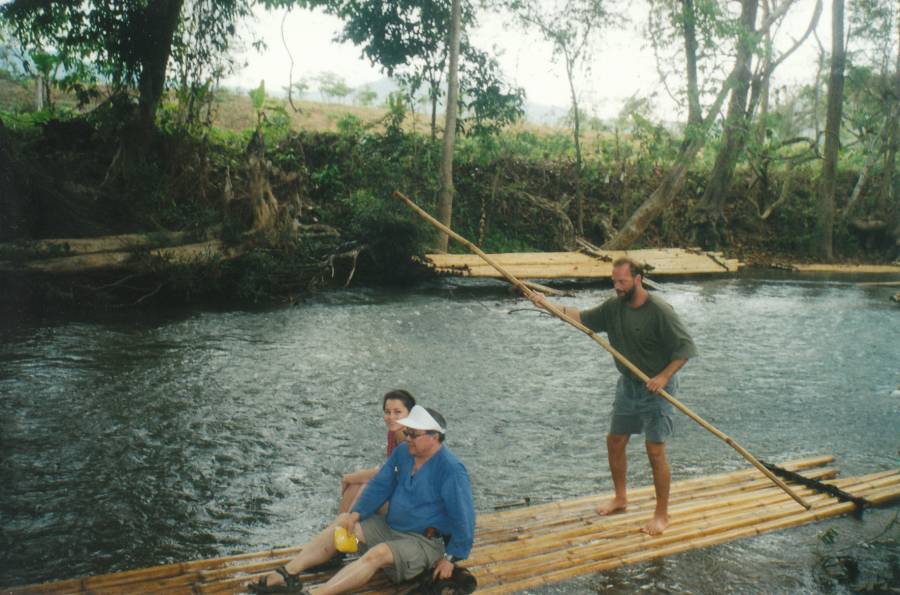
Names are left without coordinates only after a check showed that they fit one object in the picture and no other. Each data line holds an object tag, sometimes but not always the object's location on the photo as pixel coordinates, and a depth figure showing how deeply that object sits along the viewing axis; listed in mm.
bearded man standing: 4609
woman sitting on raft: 4020
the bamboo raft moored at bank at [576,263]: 13352
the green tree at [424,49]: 15977
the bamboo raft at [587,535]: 3553
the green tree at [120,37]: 12531
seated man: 3516
